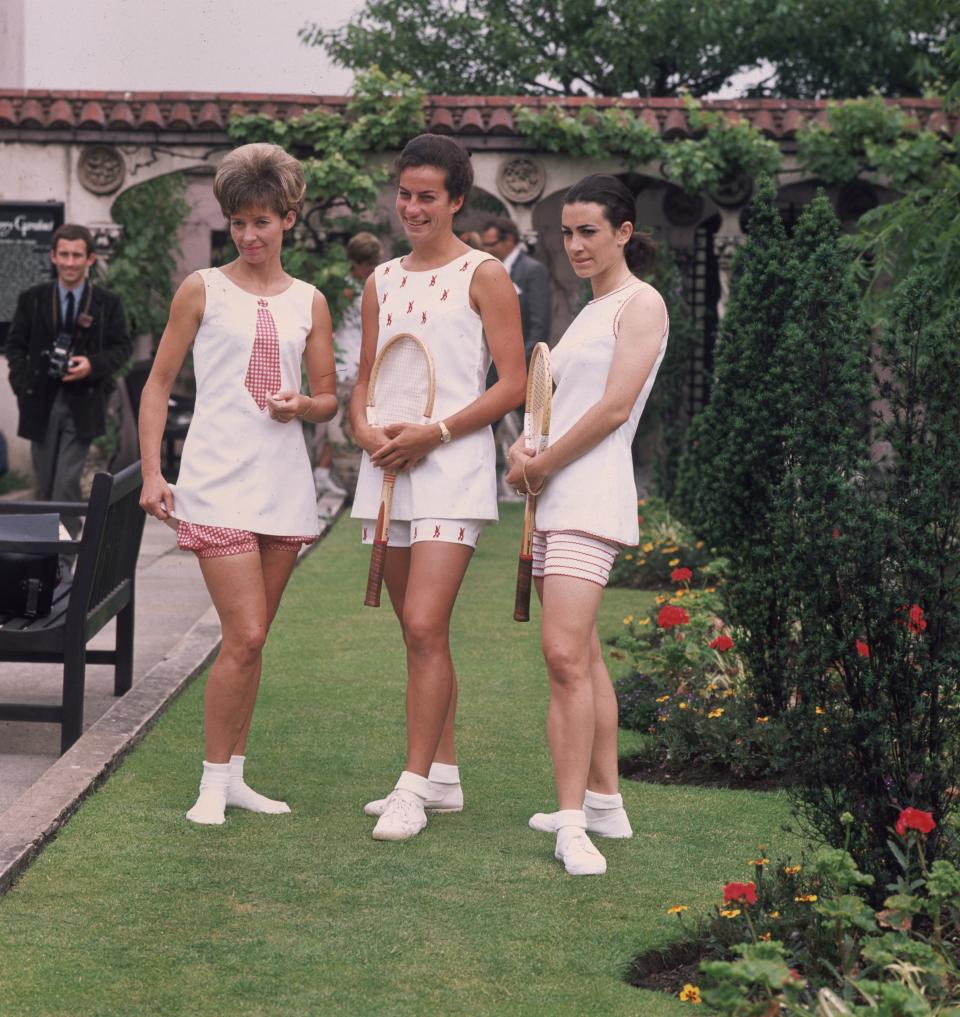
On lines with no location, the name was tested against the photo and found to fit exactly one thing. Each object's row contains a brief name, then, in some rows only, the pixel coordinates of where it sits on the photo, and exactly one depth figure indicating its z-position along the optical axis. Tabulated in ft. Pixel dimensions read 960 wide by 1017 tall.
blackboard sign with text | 52.75
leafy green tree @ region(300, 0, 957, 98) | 102.32
